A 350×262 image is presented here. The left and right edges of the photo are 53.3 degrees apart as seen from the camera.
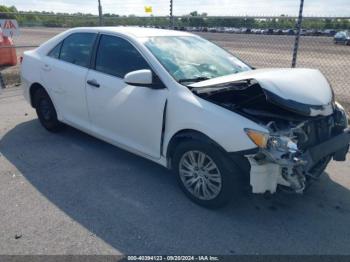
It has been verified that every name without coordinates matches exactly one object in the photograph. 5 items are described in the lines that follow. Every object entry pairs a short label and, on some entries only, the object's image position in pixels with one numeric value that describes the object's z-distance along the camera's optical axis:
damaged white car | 3.06
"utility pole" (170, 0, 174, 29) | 8.47
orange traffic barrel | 11.50
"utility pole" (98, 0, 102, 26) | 10.09
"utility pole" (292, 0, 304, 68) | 6.04
